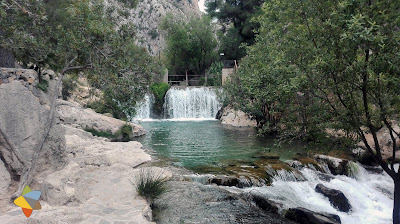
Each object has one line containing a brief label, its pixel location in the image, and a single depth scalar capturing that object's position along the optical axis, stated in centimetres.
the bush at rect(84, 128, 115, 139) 1391
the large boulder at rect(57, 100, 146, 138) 1380
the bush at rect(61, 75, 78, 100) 2019
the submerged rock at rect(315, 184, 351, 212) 775
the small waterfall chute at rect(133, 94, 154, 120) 2719
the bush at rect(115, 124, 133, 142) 1464
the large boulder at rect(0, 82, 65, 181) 547
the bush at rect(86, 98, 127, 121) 1780
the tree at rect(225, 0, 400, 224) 427
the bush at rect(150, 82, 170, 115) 2800
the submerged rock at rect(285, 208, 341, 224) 649
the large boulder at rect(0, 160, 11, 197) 514
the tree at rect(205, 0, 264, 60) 3431
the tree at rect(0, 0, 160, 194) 611
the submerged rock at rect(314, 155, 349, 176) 1021
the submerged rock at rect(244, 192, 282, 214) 711
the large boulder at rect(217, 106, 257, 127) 2159
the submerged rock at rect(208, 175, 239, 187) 832
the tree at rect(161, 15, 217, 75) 3603
